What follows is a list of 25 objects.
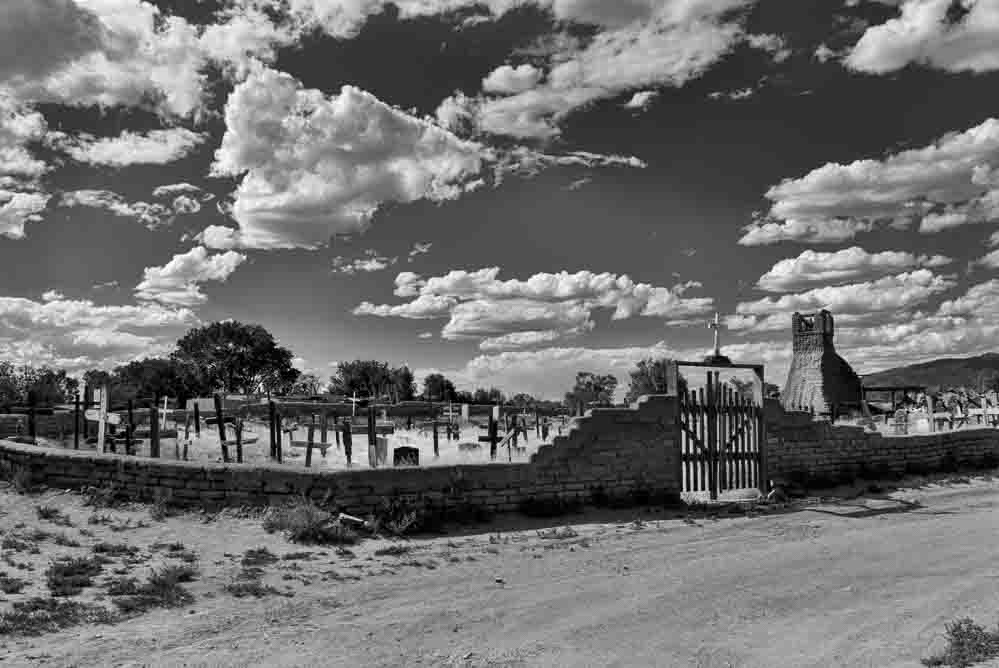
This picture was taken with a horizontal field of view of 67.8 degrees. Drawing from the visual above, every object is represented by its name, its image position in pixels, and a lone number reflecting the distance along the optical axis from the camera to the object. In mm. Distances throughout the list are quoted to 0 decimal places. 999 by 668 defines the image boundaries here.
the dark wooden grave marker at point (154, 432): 15281
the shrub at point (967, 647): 5500
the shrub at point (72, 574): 7316
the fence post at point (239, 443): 16269
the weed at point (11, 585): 7117
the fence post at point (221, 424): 15837
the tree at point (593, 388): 66000
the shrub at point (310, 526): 9609
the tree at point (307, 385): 67044
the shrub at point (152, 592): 6926
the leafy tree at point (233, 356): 70125
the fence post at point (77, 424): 19888
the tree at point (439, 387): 75056
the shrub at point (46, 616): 6180
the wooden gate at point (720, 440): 13195
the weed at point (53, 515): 10141
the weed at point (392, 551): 9234
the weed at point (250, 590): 7406
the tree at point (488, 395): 72062
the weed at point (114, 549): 8695
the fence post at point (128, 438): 17228
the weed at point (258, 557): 8578
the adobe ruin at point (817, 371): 41812
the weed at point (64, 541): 9047
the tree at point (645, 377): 65519
